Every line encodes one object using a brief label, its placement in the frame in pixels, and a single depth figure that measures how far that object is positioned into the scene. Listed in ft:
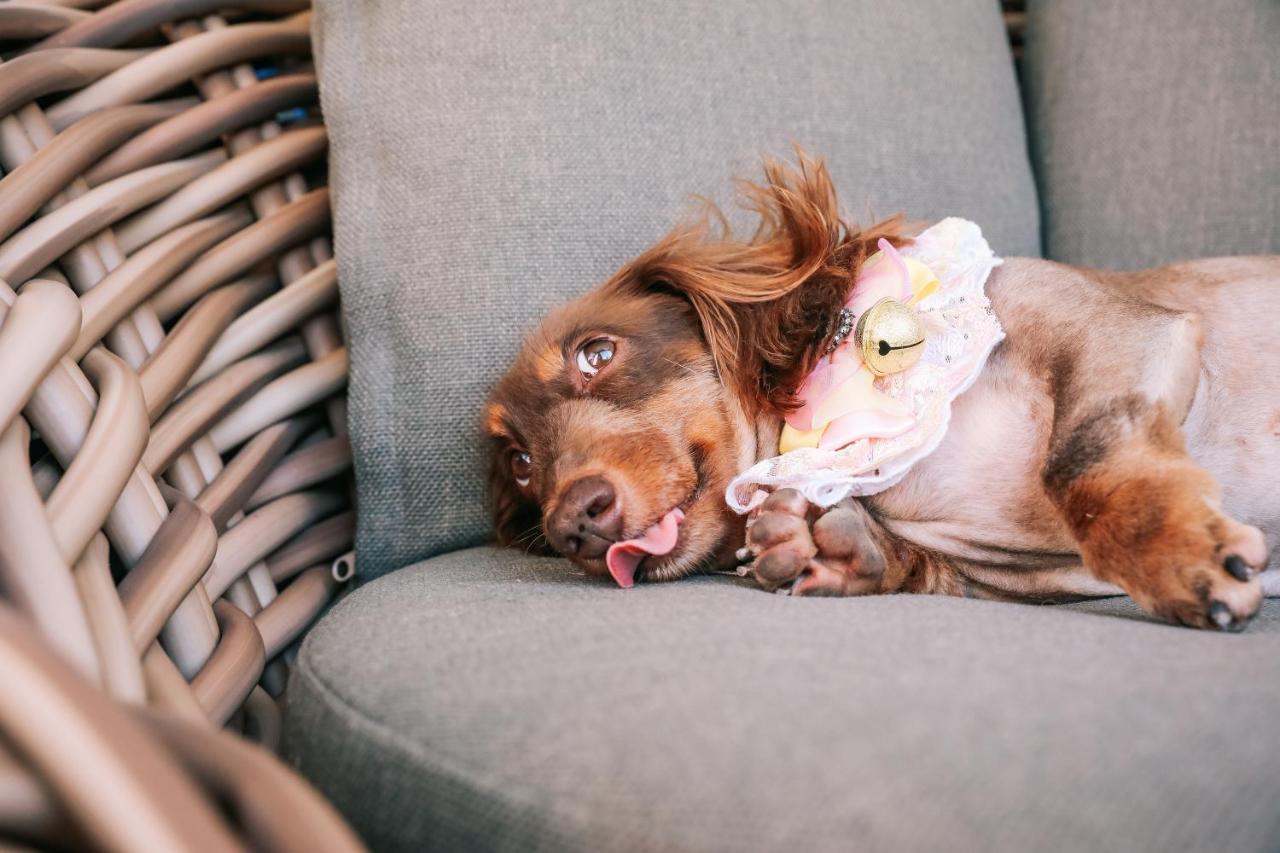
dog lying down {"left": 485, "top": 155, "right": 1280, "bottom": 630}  1.74
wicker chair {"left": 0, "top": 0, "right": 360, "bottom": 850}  1.08
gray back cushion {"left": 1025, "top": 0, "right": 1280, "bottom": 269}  2.31
